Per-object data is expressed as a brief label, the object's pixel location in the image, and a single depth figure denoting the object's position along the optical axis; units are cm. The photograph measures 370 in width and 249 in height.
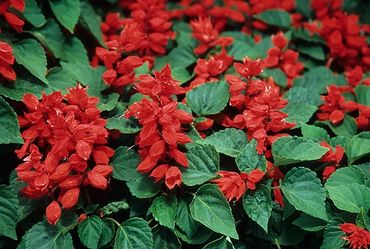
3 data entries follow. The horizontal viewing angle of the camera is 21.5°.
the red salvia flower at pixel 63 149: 78
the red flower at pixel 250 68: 82
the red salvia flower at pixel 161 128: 77
